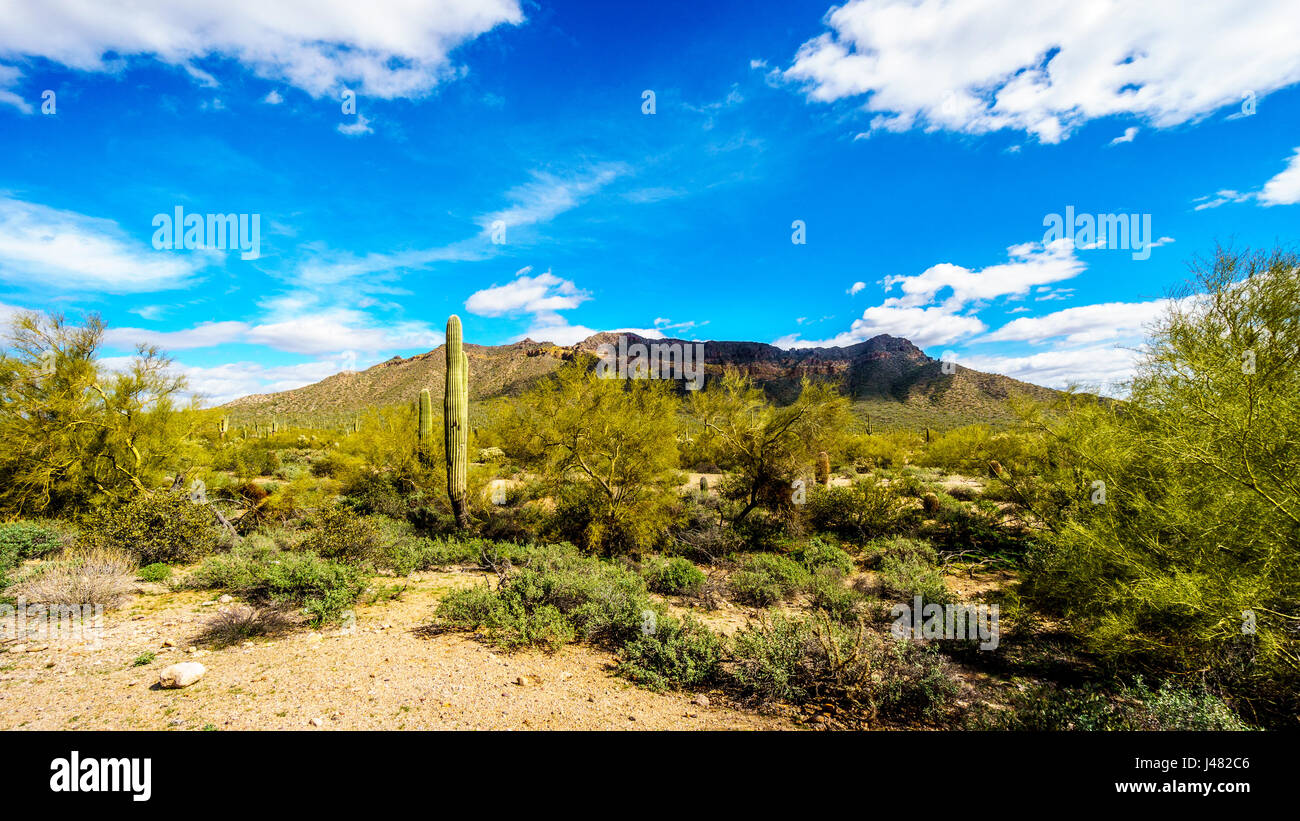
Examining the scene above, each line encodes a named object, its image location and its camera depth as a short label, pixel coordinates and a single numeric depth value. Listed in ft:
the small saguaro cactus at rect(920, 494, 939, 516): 47.04
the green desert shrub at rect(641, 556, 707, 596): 27.02
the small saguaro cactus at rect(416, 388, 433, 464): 47.88
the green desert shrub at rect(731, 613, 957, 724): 14.74
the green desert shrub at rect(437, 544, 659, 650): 19.42
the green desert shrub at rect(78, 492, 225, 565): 26.99
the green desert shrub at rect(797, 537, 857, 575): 31.48
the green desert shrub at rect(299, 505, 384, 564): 26.27
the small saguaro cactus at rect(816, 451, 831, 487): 49.86
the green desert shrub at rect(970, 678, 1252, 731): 10.78
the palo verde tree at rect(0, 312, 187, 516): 30.19
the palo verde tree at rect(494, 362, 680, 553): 35.70
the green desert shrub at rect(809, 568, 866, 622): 22.90
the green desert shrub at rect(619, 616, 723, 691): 16.12
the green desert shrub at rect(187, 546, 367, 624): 20.51
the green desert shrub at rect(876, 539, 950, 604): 24.73
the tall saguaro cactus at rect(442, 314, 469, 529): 39.68
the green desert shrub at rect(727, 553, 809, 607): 26.35
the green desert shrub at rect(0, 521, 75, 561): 24.98
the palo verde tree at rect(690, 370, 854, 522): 39.34
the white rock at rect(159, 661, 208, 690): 14.19
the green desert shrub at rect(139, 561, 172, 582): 24.77
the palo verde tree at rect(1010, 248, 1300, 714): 10.81
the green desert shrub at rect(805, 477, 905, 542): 41.86
